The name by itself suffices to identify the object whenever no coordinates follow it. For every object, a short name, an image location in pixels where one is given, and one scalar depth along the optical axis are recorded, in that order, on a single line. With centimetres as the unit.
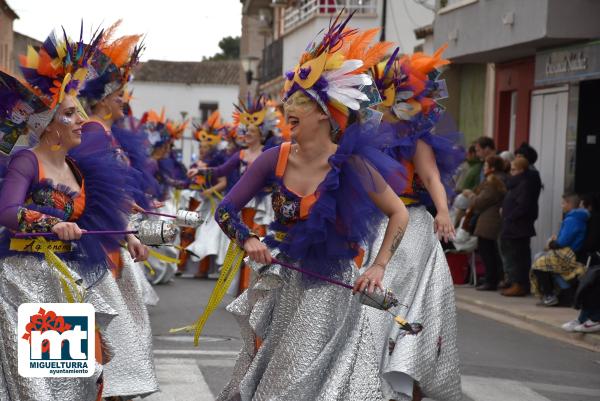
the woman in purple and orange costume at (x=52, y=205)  601
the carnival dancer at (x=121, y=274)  703
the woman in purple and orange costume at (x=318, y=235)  567
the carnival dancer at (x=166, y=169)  1703
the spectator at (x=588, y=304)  1208
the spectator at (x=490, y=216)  1662
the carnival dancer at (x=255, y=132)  1478
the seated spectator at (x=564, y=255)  1418
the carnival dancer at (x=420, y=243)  750
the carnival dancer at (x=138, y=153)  883
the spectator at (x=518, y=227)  1578
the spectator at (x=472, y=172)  1786
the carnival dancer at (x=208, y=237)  1844
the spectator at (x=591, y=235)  1409
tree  12900
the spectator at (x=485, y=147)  1755
